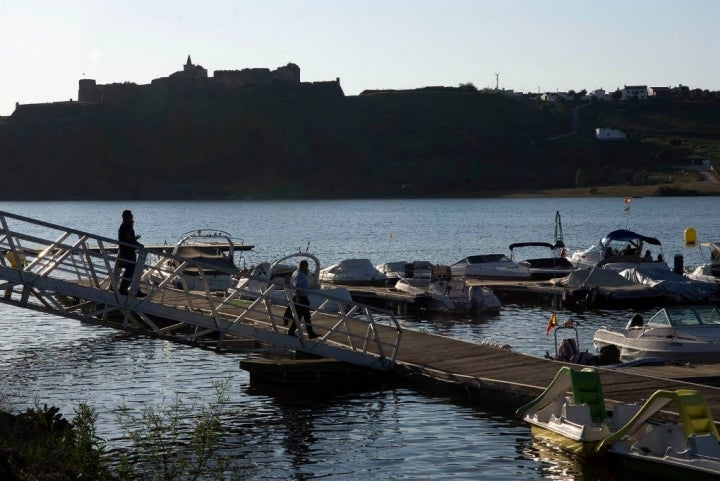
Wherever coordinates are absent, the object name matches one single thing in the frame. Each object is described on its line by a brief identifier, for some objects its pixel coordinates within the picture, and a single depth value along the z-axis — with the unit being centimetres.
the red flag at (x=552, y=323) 2898
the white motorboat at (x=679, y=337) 3011
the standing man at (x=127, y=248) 2720
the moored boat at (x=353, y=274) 5428
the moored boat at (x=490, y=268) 5403
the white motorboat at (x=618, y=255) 5331
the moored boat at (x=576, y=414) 2030
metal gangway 2578
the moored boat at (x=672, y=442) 1809
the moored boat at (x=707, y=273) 5121
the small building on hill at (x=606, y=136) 19800
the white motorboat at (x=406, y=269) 5144
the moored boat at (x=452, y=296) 4450
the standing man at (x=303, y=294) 2778
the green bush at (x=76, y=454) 1582
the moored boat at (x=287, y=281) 3912
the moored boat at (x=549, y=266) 5516
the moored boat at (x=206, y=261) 4538
